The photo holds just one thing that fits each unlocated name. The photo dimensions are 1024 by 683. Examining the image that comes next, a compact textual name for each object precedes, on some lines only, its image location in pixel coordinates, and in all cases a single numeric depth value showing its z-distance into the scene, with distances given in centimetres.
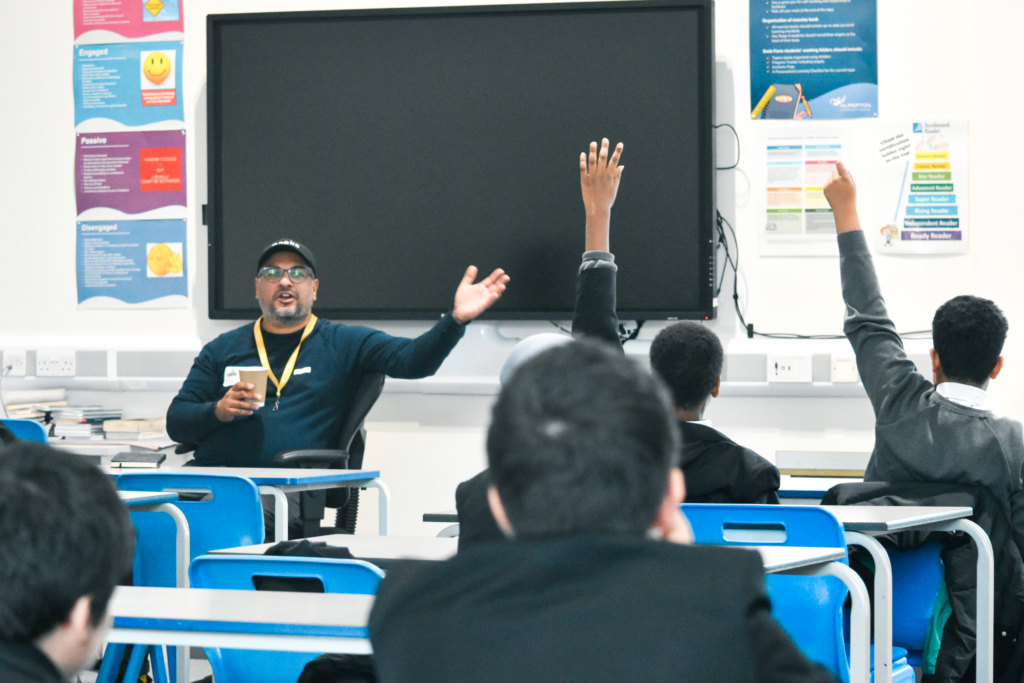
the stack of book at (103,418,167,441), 951
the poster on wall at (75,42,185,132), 995
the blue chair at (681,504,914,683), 373
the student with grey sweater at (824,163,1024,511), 503
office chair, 698
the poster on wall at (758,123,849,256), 890
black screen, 888
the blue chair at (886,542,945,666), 495
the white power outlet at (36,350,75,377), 1001
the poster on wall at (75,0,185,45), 993
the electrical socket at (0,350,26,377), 1009
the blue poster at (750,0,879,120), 883
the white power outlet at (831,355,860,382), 870
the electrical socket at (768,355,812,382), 877
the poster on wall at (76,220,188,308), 995
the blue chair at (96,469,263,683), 545
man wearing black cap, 776
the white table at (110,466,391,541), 618
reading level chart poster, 873
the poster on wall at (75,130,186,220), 994
